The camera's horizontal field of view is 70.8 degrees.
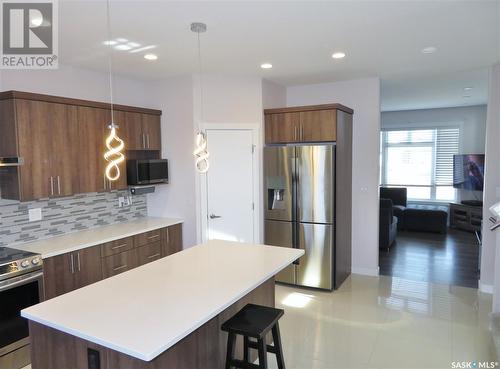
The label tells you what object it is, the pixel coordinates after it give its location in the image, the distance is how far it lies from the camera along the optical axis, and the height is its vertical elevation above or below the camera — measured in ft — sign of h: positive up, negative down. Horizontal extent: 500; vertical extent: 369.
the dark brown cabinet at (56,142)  10.55 +0.67
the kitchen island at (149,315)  5.58 -2.67
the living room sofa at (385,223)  19.74 -3.61
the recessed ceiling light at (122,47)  10.83 +3.58
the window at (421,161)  26.68 -0.12
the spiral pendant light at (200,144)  9.32 +0.46
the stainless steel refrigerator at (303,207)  14.07 -1.95
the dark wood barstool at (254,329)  7.23 -3.47
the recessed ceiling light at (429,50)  11.46 +3.62
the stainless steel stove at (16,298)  9.09 -3.64
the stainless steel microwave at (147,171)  13.85 -0.40
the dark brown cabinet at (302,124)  14.23 +1.53
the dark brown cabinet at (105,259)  10.52 -3.34
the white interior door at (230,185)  14.98 -1.02
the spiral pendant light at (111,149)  7.56 +0.34
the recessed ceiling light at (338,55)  11.89 +3.60
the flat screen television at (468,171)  23.31 -0.84
